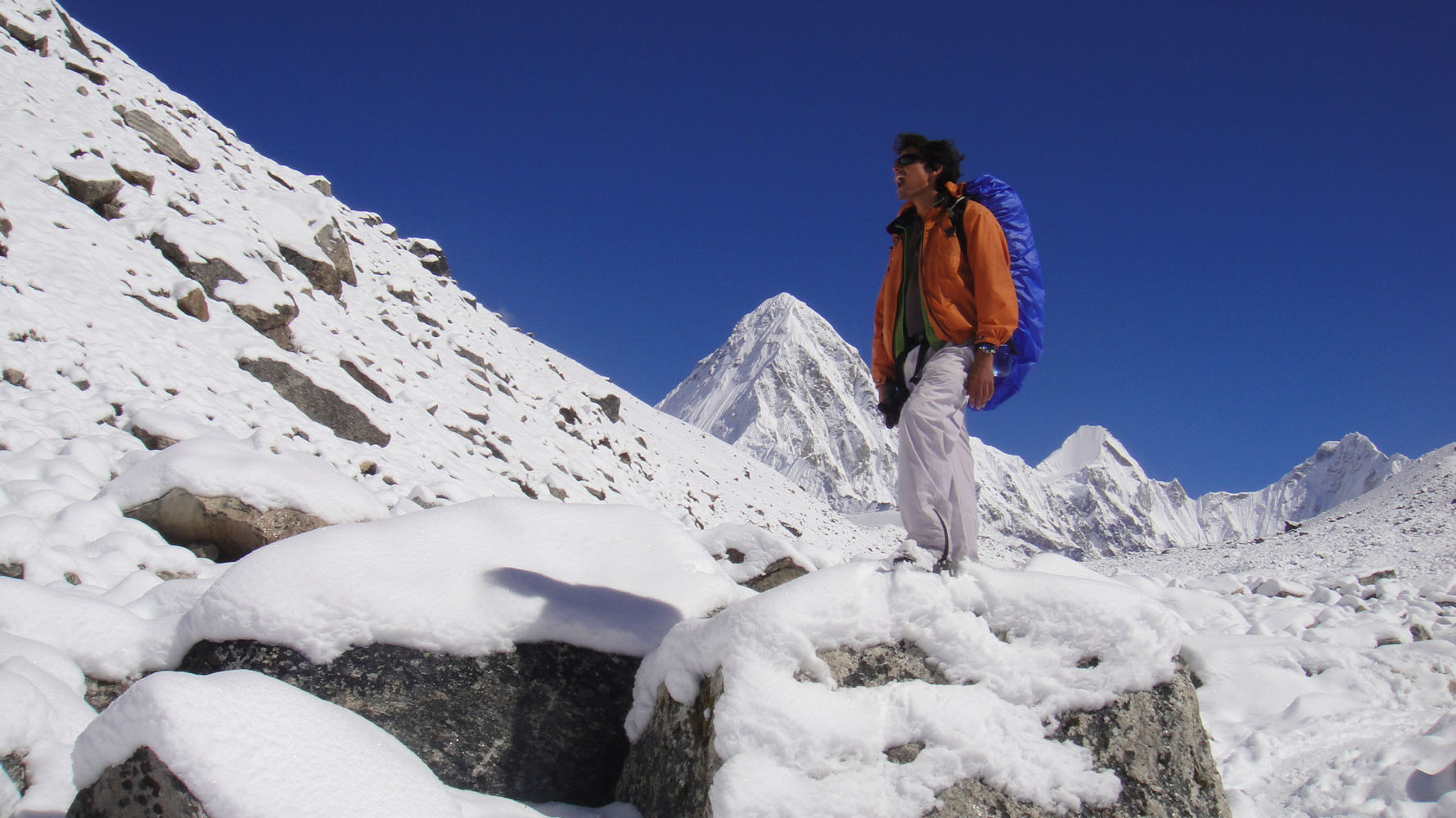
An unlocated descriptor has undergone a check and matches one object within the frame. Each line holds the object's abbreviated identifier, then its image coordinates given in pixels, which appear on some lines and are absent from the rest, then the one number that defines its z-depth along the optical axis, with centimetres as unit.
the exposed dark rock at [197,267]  1181
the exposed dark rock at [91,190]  1155
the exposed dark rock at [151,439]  695
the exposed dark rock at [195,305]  1078
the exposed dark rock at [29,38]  1557
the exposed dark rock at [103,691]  302
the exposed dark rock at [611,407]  2494
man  349
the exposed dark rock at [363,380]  1286
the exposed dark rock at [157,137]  1552
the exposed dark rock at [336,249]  1700
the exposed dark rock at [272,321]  1181
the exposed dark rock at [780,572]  641
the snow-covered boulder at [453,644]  312
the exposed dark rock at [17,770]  234
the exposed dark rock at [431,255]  2723
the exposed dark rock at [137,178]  1302
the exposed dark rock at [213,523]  525
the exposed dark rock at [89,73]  1627
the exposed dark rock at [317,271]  1559
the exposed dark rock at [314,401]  1059
